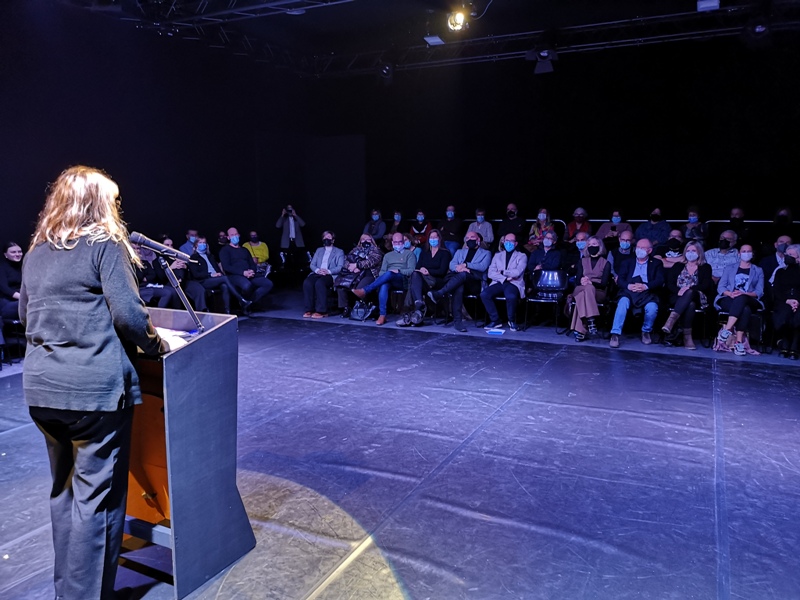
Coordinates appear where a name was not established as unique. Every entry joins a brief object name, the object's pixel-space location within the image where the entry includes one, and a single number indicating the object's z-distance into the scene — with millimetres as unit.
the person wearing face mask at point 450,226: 10211
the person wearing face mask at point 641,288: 6949
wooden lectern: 2213
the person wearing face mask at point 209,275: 8477
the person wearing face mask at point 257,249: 10070
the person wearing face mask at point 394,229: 10266
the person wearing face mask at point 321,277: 8797
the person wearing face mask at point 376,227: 10867
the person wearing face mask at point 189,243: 9059
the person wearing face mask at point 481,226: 9961
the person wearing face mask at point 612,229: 9081
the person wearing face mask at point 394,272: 8469
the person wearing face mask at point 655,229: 8898
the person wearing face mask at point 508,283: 7797
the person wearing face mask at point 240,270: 8844
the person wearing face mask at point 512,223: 9830
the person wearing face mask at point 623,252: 7637
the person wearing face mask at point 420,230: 10078
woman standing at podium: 1946
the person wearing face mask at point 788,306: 6320
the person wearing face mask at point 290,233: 11305
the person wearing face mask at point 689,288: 6766
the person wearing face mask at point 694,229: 8664
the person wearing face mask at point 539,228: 9133
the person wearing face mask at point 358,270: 8734
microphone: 2090
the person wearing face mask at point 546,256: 7980
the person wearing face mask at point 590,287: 7152
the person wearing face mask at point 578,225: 9492
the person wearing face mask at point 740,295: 6559
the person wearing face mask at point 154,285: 7531
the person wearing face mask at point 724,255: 7602
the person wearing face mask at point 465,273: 8000
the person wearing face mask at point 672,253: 7258
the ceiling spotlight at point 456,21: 8758
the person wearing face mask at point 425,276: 8102
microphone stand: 2189
